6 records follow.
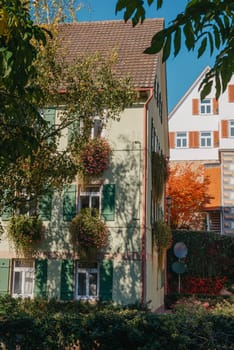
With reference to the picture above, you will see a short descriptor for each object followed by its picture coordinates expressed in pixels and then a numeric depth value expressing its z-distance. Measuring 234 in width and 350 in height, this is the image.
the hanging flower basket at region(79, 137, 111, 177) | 17.34
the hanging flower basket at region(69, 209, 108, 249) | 16.72
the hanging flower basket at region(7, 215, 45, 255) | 17.14
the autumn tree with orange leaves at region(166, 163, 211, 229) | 35.44
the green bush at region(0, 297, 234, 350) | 7.32
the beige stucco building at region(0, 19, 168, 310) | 17.03
